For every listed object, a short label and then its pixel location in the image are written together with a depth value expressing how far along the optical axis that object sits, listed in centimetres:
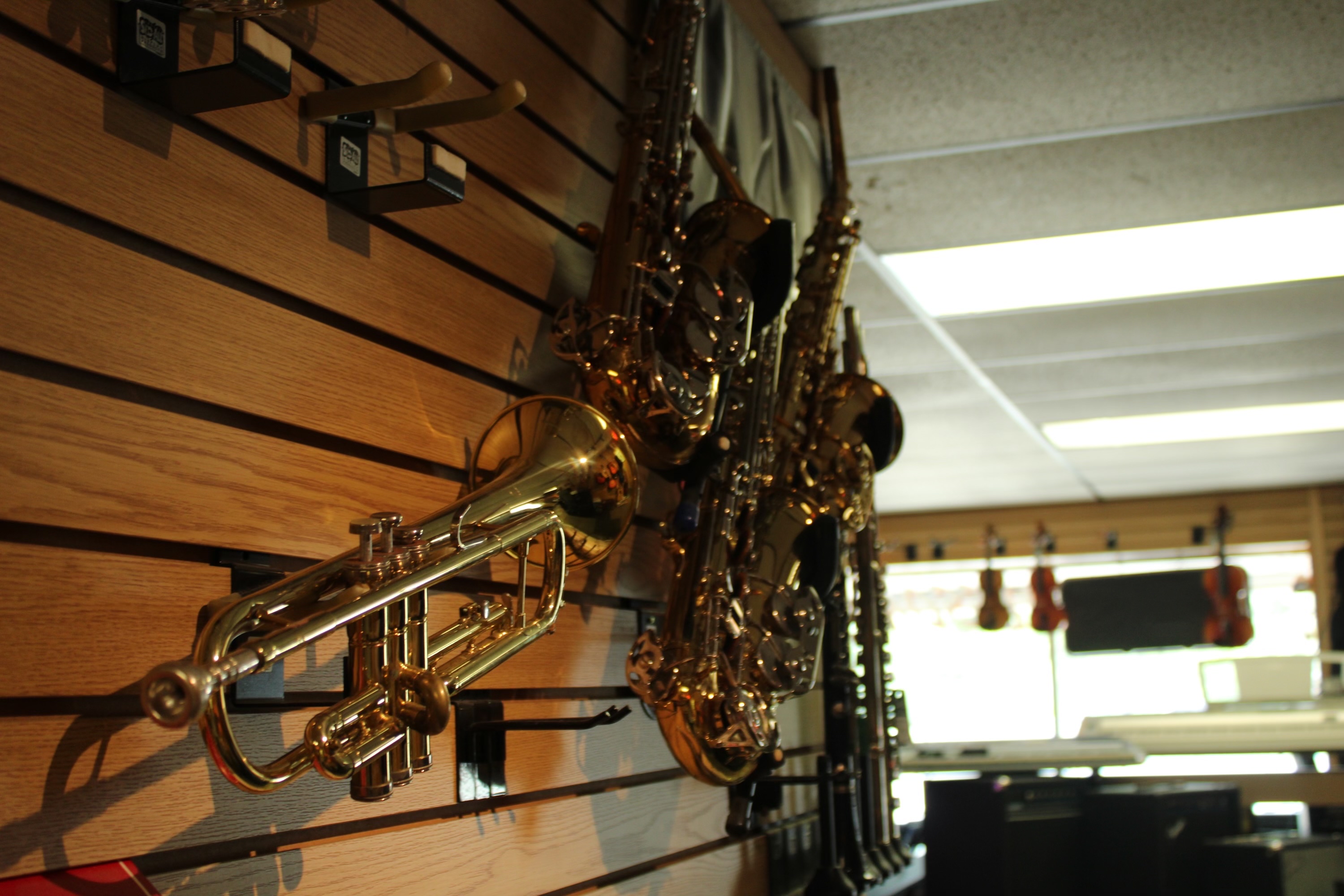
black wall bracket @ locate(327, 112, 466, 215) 121
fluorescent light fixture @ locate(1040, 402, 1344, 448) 625
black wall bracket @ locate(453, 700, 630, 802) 133
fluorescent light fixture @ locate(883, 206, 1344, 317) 386
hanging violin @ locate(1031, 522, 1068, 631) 903
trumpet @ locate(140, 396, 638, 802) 80
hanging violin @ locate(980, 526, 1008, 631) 895
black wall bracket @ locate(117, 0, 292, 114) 97
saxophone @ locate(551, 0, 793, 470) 153
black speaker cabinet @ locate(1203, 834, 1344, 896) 334
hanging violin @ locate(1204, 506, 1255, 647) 845
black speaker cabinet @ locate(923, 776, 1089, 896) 315
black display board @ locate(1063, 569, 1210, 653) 865
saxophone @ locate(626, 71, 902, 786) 159
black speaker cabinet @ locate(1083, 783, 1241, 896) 338
